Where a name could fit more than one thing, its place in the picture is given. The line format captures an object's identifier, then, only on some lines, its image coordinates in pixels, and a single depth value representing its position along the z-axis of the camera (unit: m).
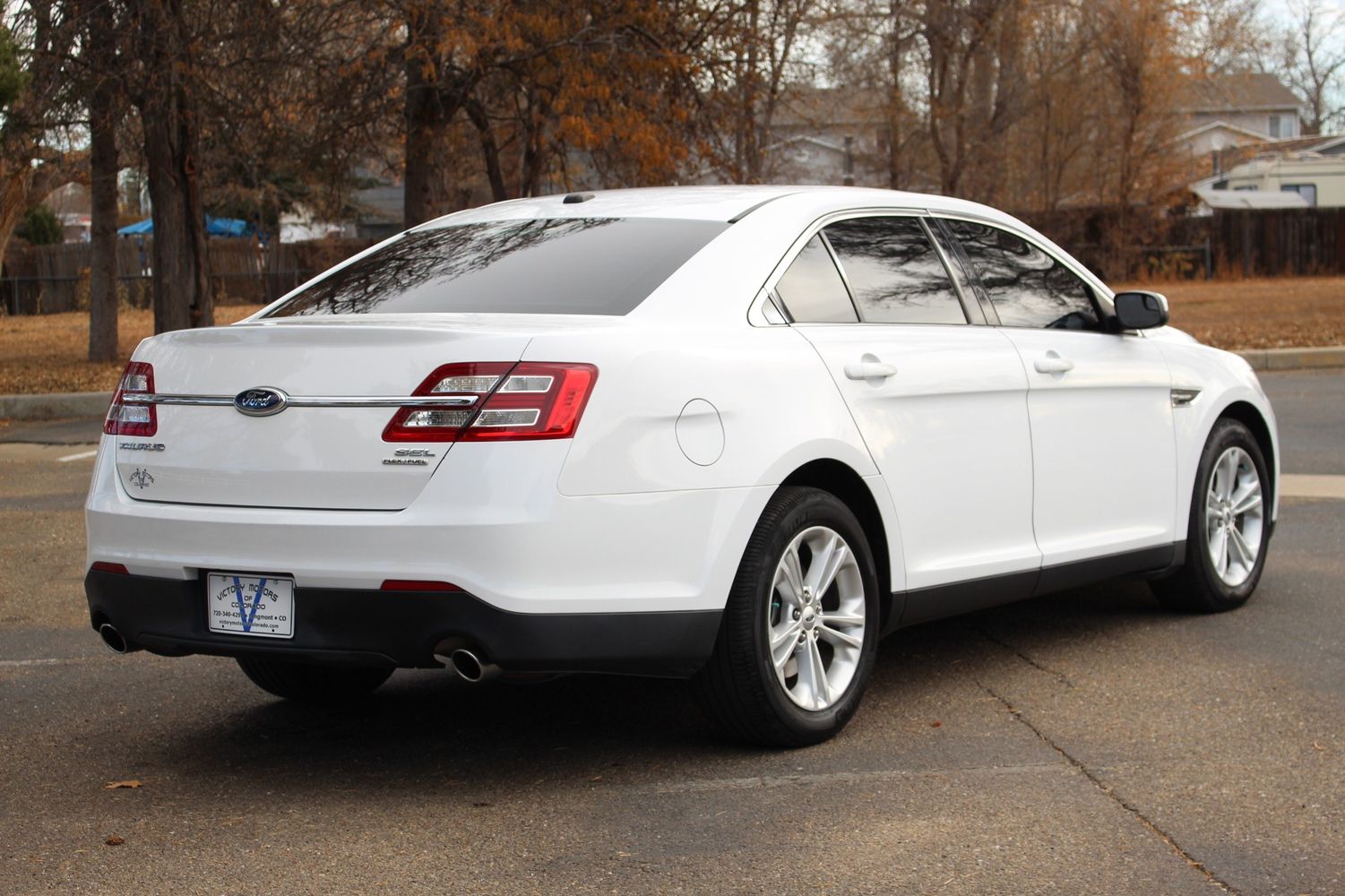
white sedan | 4.27
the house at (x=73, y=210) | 66.62
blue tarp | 52.25
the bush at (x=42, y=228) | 49.16
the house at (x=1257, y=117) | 74.62
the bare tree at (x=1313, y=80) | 76.06
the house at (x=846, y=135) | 35.50
